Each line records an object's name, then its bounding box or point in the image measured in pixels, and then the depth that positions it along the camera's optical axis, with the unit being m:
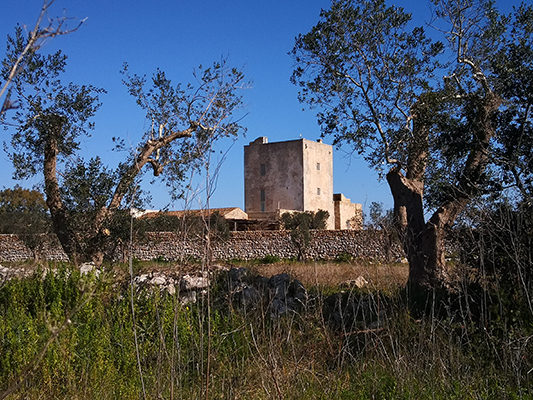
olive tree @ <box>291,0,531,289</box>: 9.60
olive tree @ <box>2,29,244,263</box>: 11.98
